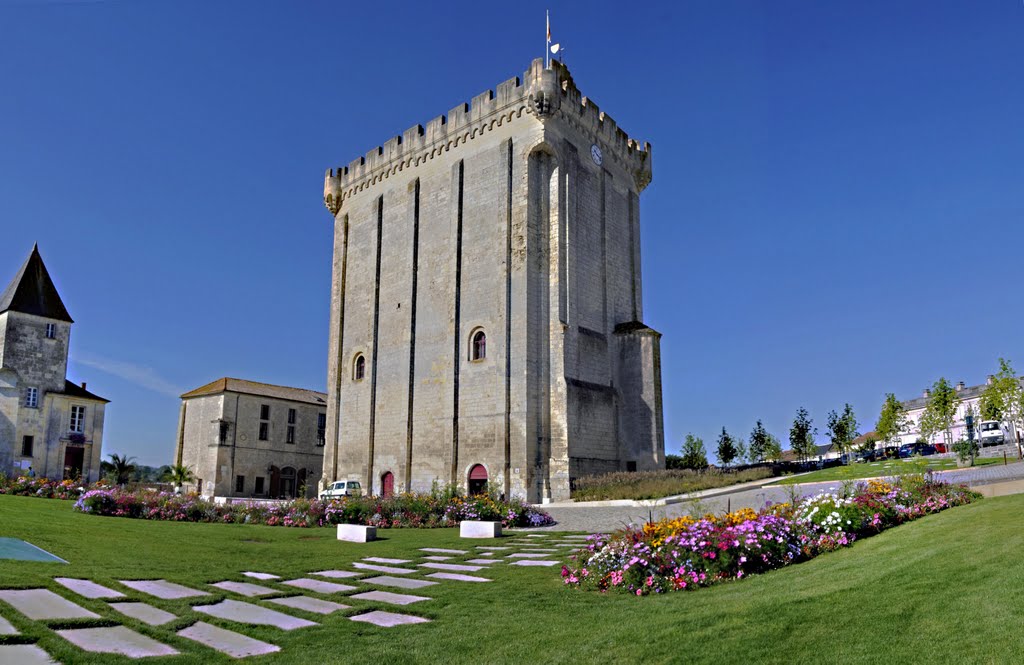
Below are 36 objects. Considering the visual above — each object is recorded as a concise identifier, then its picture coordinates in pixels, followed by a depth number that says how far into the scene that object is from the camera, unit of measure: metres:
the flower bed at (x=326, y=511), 18.77
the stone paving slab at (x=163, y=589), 7.95
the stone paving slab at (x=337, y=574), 9.99
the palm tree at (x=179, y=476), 41.59
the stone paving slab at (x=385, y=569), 10.36
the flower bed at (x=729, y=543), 8.27
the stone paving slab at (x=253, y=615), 6.97
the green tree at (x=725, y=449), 48.78
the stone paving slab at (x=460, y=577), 9.52
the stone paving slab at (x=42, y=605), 6.56
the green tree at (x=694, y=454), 42.00
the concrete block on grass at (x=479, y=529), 15.62
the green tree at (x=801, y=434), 46.78
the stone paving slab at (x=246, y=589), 8.41
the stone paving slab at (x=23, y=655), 5.28
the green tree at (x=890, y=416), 54.06
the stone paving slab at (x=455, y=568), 10.59
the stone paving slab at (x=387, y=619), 7.07
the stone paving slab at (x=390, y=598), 8.09
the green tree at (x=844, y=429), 45.03
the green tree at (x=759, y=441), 51.53
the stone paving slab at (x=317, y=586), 8.74
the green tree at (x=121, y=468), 43.28
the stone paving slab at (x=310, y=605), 7.68
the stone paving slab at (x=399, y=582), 9.12
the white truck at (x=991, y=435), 48.53
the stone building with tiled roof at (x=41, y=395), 38.03
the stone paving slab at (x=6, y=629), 5.80
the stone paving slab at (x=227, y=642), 6.07
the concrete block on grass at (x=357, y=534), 15.09
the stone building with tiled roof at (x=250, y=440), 42.06
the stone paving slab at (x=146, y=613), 6.78
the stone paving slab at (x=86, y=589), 7.59
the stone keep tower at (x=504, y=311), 29.03
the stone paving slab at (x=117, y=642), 5.76
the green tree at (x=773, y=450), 52.75
